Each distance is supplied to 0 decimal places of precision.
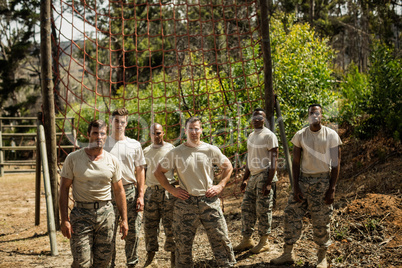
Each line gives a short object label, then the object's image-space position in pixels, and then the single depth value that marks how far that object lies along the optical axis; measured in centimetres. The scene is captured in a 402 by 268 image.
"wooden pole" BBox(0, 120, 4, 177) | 1096
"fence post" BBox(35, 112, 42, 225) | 498
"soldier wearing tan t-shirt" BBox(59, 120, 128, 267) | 280
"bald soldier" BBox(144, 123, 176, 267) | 386
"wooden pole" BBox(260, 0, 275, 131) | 471
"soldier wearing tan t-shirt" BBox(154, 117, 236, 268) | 303
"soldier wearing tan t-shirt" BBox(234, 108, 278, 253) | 407
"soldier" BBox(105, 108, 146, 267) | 359
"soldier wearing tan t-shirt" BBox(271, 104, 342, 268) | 355
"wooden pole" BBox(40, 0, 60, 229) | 496
